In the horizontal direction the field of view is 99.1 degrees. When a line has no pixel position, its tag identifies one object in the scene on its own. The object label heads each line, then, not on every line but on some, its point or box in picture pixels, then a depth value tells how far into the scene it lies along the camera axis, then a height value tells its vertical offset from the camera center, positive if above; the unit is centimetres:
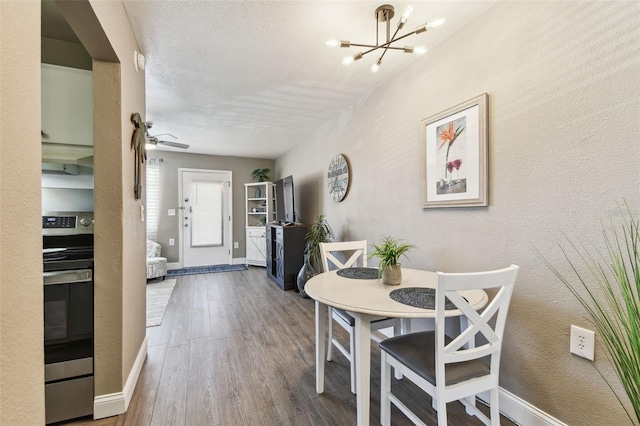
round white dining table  125 -45
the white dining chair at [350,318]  176 -72
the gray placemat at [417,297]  129 -44
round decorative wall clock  325 +44
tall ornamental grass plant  114 -26
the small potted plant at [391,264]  169 -33
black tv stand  405 -61
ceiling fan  346 +93
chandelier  165 +121
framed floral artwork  170 +38
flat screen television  427 +18
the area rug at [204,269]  510 -112
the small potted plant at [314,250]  365 -51
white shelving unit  562 -10
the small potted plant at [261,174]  600 +85
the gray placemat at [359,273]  190 -45
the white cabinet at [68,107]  161 +64
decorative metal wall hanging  184 +45
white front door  554 -9
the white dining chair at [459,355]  109 -68
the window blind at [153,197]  521 +30
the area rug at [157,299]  297 -114
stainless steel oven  149 -70
